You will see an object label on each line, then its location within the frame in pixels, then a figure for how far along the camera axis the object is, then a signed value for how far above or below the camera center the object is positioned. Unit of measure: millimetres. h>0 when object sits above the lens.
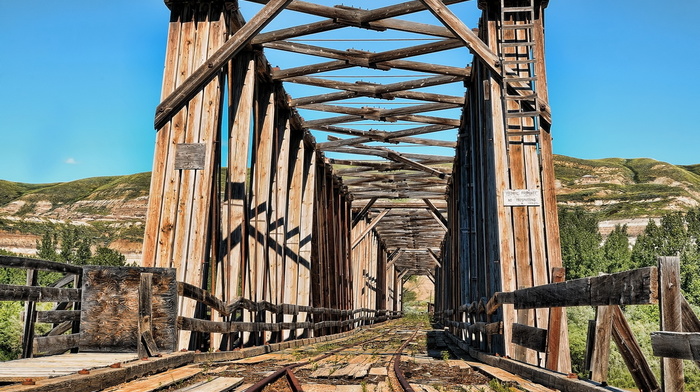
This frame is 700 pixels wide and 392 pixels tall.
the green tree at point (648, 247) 45094 +6084
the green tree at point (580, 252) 37375 +4466
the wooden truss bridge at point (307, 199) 6023 +2030
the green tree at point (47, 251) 49531 +5953
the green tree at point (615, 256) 38000 +4358
